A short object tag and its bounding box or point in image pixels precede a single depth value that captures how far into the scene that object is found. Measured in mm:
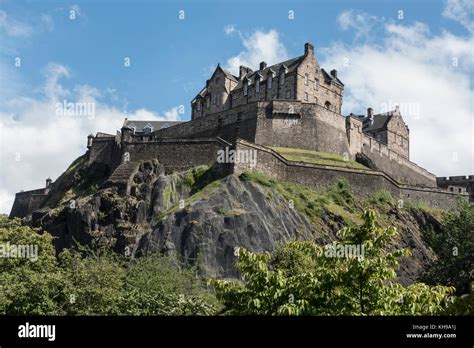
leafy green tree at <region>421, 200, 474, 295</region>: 39719
